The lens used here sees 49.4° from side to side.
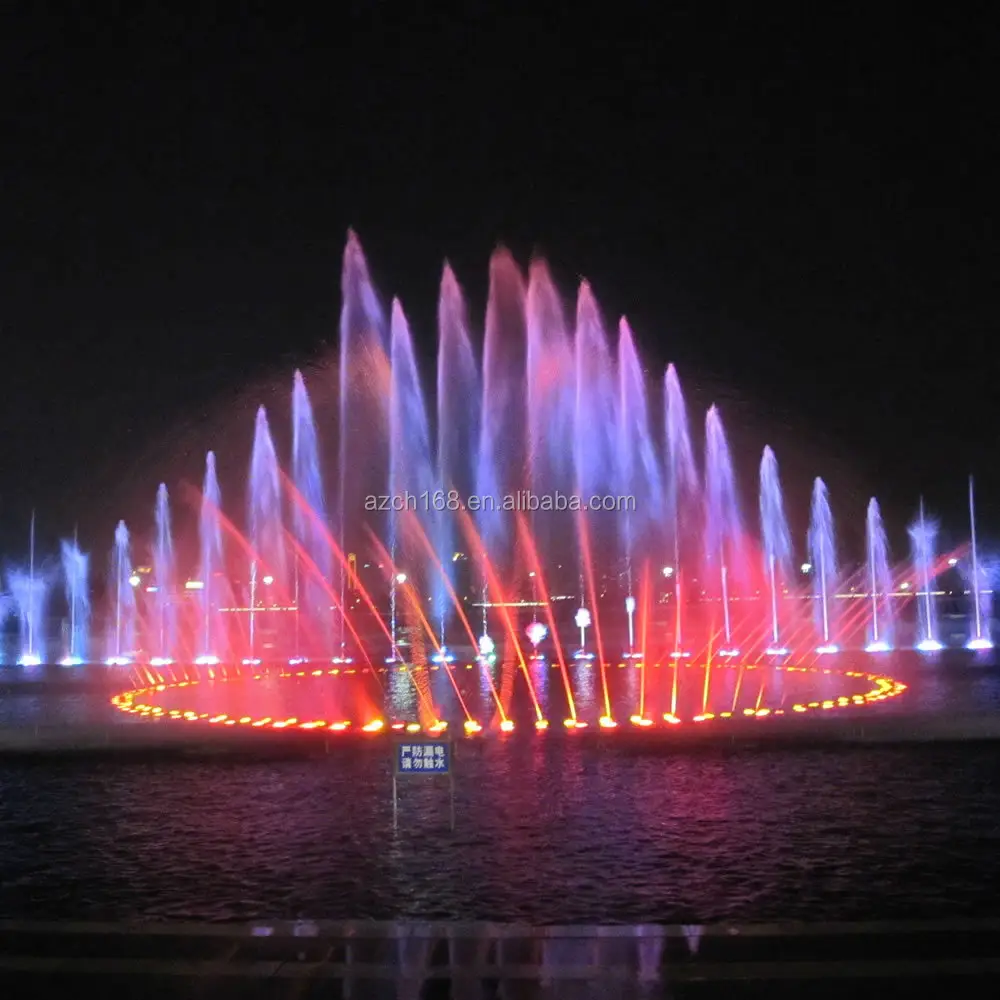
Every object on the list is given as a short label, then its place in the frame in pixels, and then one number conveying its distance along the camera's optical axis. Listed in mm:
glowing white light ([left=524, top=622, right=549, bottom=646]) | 36312
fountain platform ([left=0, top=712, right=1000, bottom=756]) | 12891
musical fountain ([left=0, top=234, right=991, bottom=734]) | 18750
